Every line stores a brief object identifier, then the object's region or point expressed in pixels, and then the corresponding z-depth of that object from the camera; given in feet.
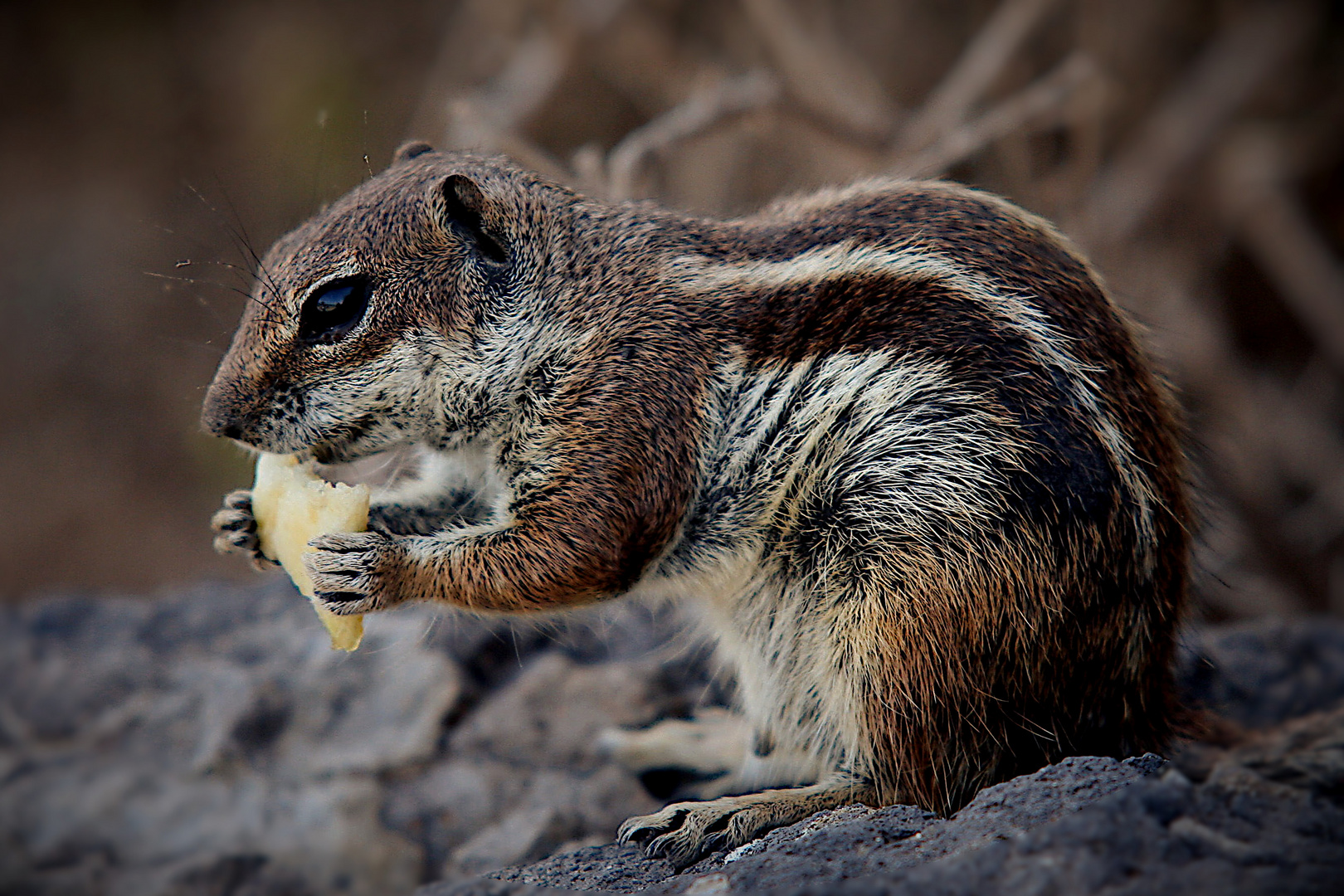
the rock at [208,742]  19.62
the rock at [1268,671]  22.45
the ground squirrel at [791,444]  16.05
